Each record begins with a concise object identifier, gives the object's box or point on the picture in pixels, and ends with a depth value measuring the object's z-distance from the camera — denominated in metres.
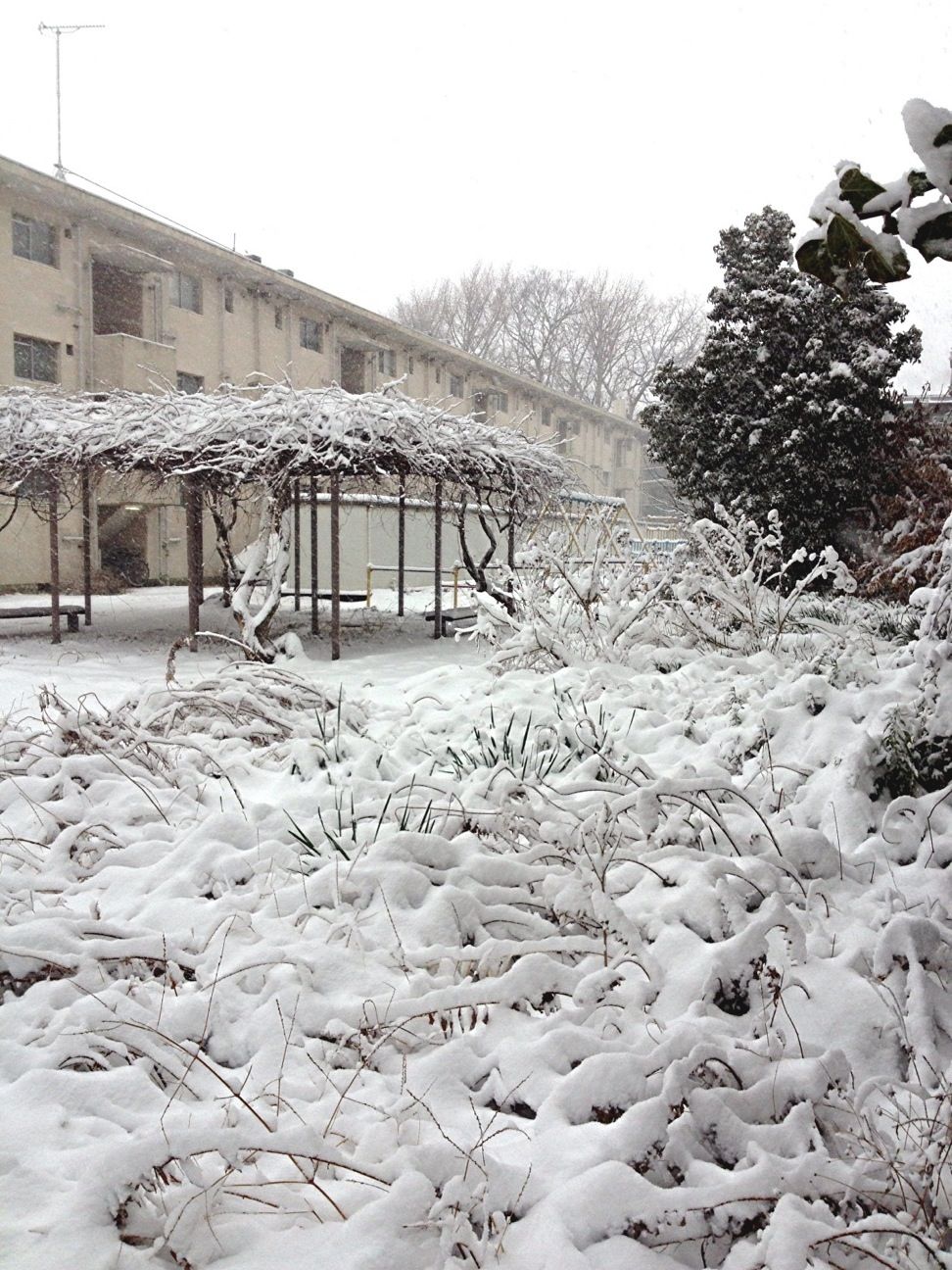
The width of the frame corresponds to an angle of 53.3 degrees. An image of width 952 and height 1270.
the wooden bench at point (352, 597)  16.13
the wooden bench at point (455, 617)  14.00
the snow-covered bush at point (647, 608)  6.81
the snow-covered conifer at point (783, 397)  14.02
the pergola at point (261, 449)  9.76
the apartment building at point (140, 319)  19.48
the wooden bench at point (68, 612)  12.23
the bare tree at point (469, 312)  44.91
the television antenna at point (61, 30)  21.66
